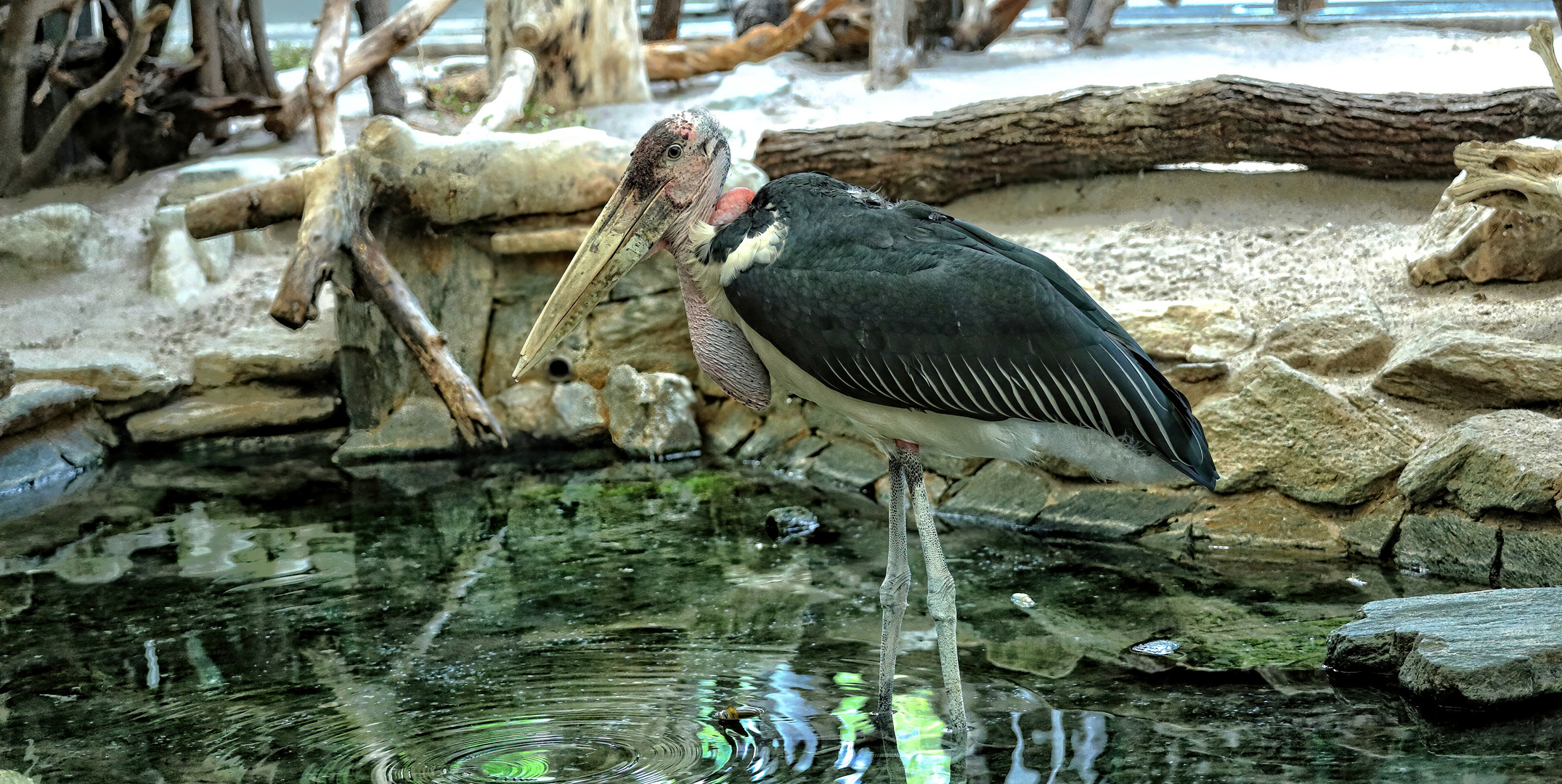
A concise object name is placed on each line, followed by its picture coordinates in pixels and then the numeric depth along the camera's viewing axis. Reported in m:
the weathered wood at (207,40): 19.48
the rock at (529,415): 13.24
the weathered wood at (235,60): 20.08
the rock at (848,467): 11.40
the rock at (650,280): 13.28
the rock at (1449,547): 8.23
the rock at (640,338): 13.32
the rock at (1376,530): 8.73
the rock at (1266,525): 9.07
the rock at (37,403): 12.04
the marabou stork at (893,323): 5.62
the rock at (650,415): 12.74
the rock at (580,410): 13.15
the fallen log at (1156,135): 12.57
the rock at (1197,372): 10.09
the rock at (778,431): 12.41
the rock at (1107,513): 9.59
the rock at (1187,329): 10.31
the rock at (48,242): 16.31
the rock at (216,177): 17.47
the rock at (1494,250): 10.34
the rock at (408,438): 12.83
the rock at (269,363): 13.77
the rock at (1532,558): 7.89
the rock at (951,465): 10.72
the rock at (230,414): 13.48
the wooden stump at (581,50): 19.39
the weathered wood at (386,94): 20.11
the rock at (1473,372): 8.89
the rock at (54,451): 12.11
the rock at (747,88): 19.98
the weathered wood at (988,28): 22.37
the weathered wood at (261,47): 20.34
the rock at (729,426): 12.80
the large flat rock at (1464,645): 5.95
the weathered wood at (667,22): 24.87
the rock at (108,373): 13.42
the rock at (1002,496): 10.12
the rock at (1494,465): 8.09
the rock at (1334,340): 9.91
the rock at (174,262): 15.99
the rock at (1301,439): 9.03
